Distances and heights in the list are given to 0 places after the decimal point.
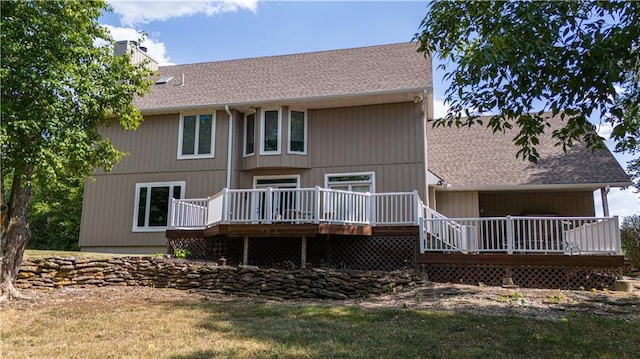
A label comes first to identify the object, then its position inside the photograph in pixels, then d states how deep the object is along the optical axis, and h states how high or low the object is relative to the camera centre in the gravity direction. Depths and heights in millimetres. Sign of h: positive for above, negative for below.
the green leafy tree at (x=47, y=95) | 7930 +2503
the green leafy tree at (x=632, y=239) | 13805 +307
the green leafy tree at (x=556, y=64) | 5285 +2036
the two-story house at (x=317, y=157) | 13969 +2676
